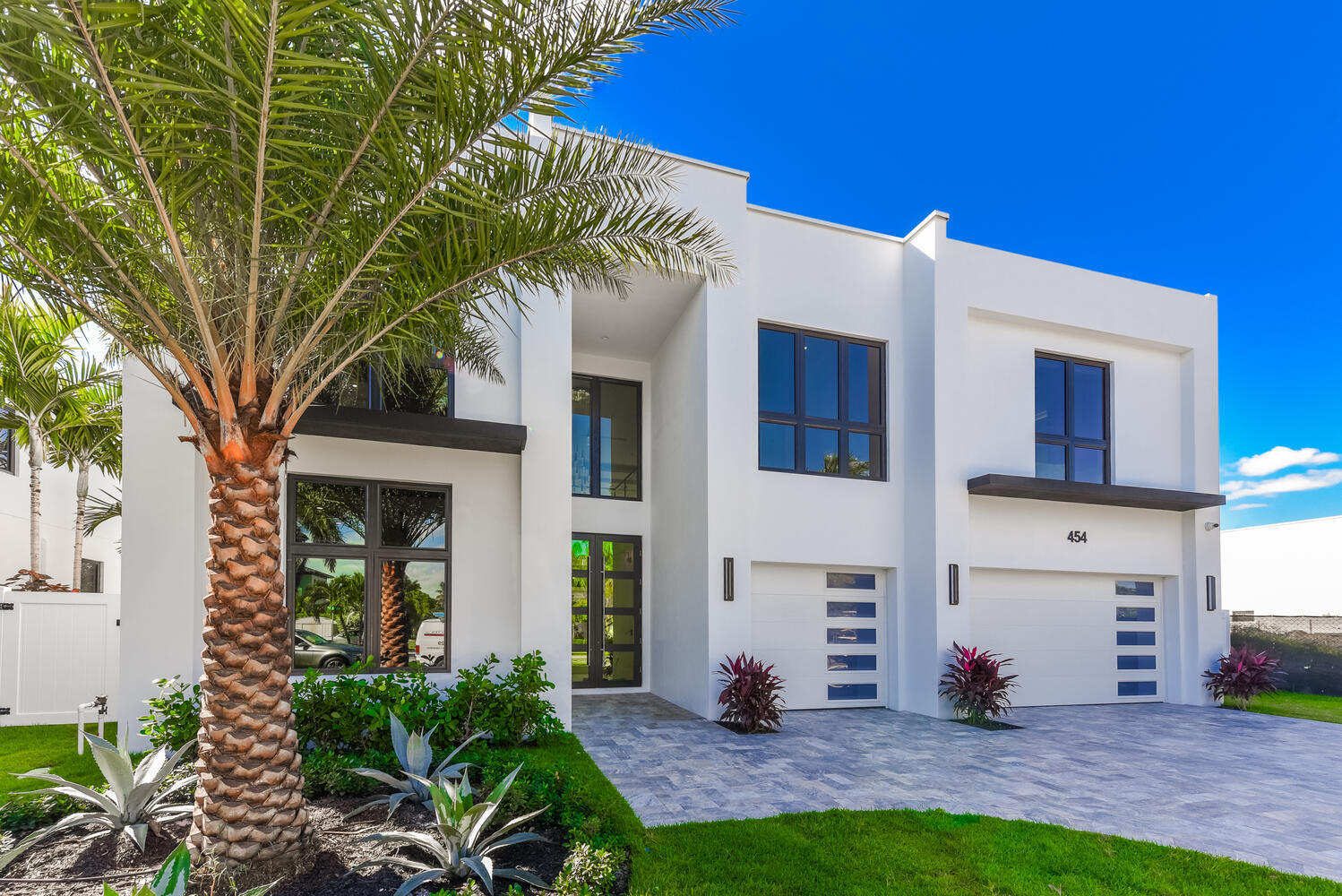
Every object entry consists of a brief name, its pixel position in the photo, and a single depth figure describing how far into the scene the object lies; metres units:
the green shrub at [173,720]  5.86
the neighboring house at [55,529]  11.41
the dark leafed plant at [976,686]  9.24
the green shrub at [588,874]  3.71
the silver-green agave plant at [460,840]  3.74
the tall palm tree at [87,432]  9.66
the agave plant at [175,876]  2.79
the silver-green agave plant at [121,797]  4.21
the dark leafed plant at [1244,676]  11.17
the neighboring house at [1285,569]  19.67
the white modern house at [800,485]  7.72
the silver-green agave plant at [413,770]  4.74
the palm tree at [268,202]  3.23
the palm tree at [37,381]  8.60
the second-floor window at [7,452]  11.52
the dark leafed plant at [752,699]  8.45
